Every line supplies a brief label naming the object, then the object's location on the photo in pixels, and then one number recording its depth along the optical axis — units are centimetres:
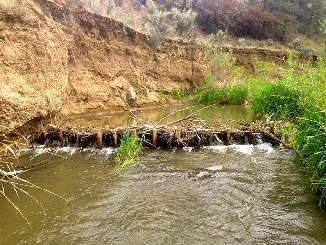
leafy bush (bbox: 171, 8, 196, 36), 3447
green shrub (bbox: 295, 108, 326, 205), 620
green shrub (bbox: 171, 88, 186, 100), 2828
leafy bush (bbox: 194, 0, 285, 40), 3946
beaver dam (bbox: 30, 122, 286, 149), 1186
